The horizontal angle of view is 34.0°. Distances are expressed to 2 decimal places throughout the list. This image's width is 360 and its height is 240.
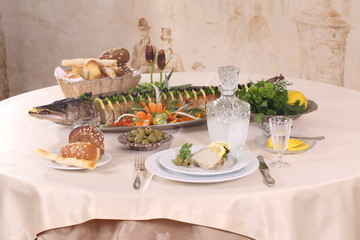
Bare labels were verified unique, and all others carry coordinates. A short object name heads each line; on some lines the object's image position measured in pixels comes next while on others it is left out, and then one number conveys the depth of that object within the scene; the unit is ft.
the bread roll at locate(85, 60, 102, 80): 11.16
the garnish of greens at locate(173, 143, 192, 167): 7.11
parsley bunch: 8.84
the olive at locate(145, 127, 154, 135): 8.09
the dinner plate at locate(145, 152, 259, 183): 6.69
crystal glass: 7.27
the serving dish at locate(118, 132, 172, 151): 7.93
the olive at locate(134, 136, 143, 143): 8.02
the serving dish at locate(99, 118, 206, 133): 8.79
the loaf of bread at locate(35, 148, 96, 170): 7.07
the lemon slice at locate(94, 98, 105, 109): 9.29
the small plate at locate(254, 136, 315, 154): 7.84
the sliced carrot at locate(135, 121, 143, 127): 8.89
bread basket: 10.91
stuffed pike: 8.85
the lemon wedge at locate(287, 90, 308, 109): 9.25
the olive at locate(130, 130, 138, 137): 8.17
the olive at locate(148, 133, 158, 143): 7.99
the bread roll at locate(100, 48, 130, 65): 12.14
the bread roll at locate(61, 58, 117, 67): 11.37
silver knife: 6.69
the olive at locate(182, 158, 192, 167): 7.06
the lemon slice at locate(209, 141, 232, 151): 7.14
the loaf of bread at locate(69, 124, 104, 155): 7.65
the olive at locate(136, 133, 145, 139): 8.04
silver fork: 6.73
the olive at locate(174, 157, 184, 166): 7.11
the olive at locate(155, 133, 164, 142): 8.07
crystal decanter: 7.75
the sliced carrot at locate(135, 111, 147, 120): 9.06
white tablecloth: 6.46
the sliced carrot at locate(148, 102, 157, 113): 9.23
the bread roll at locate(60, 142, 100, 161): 7.27
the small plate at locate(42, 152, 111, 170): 7.20
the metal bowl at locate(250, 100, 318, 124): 8.79
